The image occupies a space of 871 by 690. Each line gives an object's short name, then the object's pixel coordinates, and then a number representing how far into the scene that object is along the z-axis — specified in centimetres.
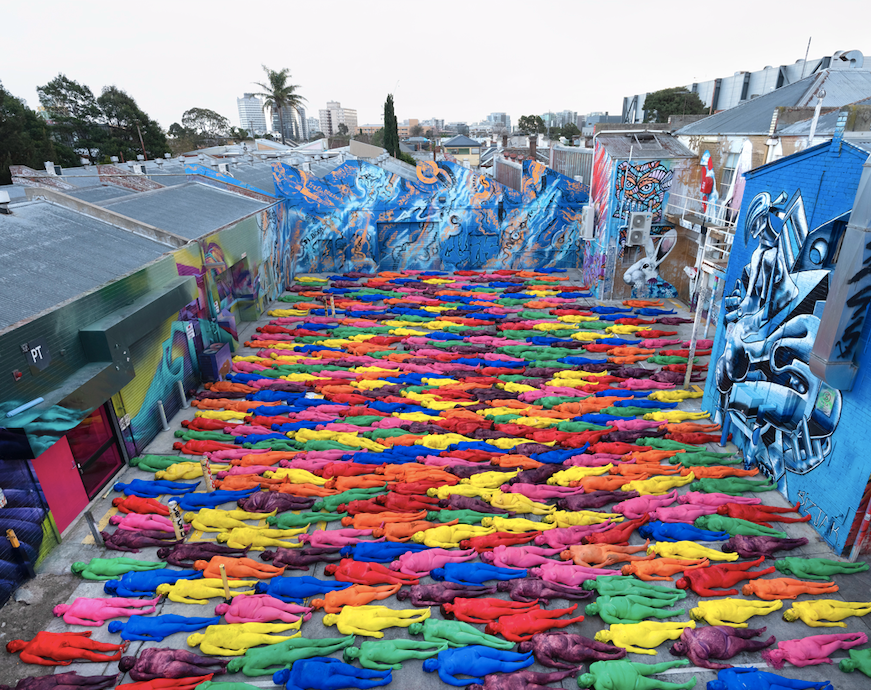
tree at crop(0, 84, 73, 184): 3712
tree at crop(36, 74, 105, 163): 5384
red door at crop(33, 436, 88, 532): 1015
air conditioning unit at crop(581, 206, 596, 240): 2508
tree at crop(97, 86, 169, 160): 5631
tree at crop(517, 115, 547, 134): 10294
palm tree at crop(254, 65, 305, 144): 5853
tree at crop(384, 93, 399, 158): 5216
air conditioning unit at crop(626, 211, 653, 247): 2255
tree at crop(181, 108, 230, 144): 9525
